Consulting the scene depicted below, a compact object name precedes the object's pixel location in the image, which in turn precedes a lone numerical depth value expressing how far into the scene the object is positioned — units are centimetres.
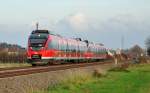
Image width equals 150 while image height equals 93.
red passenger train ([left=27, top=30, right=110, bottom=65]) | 4688
